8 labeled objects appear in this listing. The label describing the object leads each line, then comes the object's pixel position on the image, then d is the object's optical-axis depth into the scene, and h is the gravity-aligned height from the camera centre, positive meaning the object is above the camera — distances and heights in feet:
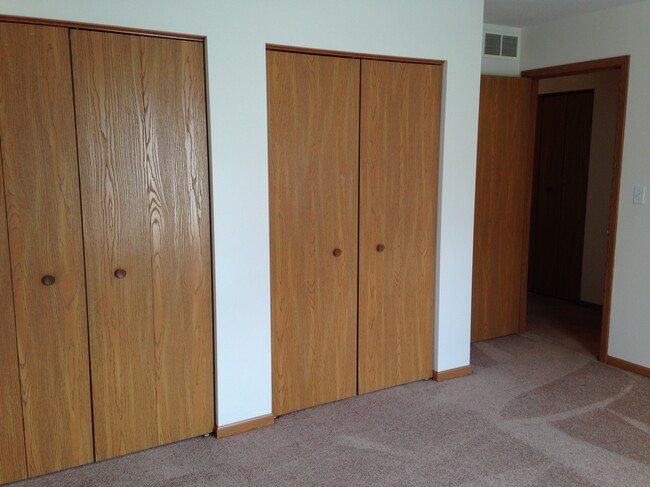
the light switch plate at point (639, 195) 11.56 -0.38
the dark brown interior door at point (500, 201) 13.12 -0.61
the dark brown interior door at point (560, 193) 17.10 -0.53
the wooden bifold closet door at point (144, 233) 7.79 -0.86
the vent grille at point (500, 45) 13.47 +3.31
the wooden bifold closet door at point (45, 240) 7.25 -0.89
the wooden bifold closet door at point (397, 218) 10.07 -0.80
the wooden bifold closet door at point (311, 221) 9.20 -0.78
